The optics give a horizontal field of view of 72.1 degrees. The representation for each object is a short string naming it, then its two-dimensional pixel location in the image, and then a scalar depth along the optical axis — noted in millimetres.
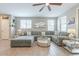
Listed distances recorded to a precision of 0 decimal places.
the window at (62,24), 3096
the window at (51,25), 3670
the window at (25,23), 3990
